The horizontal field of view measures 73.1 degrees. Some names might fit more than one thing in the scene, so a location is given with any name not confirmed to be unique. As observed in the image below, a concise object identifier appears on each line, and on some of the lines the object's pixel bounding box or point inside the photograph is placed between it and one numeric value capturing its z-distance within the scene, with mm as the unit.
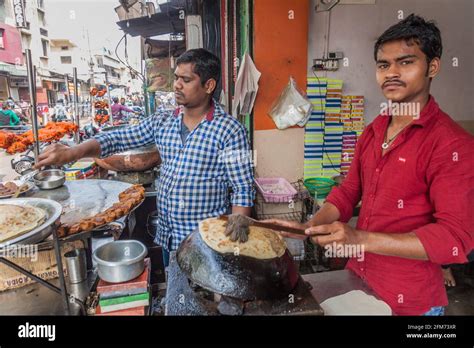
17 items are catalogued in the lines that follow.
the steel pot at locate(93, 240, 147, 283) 1811
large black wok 1184
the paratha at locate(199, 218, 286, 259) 1247
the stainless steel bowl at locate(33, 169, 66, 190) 2474
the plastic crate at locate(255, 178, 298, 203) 3717
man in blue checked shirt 2221
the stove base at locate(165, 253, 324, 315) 1187
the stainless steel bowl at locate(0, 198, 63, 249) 1277
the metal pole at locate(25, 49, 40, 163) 2516
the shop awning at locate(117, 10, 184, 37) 7121
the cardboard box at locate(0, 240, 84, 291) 2096
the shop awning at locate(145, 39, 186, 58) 7145
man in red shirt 1217
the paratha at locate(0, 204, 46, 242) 1416
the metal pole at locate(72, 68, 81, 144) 4453
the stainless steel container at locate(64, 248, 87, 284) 2123
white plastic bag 3906
